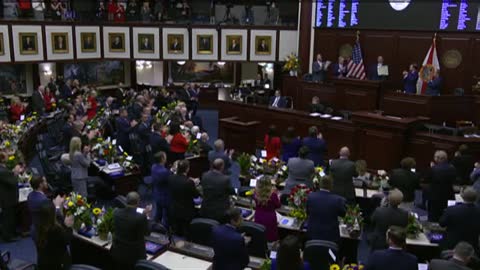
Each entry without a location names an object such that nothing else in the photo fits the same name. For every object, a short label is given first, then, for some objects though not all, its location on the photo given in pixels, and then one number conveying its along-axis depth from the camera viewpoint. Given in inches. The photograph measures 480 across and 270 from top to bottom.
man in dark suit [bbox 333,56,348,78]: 703.1
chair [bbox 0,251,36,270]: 244.2
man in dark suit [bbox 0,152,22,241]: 347.6
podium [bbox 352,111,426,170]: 533.0
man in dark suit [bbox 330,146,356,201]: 340.5
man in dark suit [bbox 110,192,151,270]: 245.8
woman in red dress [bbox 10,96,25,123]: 617.3
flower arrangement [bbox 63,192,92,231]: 289.9
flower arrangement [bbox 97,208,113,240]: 279.6
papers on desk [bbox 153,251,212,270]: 244.8
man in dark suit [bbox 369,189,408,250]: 258.8
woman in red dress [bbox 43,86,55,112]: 699.6
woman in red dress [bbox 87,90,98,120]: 669.9
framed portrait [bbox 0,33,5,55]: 731.4
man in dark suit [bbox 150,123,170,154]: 449.1
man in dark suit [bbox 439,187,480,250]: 268.4
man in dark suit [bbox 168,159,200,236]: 315.6
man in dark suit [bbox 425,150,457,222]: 366.6
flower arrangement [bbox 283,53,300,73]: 791.7
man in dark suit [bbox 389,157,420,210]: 343.0
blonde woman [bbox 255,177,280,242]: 287.1
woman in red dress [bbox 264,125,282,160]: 447.5
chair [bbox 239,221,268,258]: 266.7
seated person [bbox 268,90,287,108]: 700.7
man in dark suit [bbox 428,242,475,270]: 205.5
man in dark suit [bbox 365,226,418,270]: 203.6
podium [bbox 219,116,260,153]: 601.9
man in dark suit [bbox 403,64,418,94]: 625.3
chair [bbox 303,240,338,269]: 243.4
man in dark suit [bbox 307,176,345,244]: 274.1
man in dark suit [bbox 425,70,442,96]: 607.8
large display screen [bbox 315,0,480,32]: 608.7
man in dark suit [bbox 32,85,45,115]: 668.7
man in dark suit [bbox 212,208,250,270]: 225.8
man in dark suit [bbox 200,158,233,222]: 309.1
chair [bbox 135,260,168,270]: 211.0
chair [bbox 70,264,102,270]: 222.5
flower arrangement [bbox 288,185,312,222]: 308.2
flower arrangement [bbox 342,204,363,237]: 296.6
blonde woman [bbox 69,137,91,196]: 385.1
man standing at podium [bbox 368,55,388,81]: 666.2
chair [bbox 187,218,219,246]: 281.9
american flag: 700.7
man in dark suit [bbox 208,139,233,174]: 386.6
